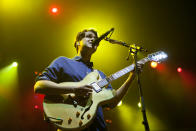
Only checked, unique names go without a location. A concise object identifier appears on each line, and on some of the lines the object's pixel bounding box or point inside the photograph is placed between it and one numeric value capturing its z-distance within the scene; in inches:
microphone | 98.5
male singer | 84.5
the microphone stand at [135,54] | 70.1
